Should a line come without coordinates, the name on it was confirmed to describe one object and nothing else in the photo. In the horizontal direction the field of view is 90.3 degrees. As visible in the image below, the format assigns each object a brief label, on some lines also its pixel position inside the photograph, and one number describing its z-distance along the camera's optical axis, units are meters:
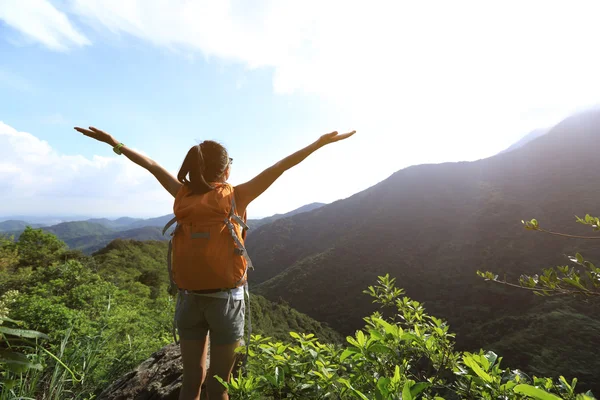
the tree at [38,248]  17.50
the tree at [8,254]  15.16
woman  1.98
